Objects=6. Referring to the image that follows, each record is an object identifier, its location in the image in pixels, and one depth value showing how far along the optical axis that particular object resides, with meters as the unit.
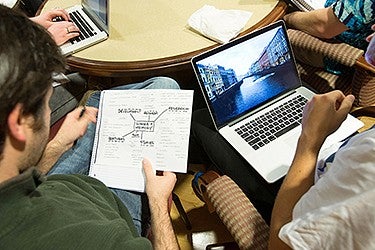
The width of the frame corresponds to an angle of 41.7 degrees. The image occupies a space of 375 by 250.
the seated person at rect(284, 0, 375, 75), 1.50
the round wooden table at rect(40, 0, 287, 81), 1.54
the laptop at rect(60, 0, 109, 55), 1.61
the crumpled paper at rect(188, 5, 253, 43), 1.57
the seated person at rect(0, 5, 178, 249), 0.81
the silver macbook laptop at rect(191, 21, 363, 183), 1.39
